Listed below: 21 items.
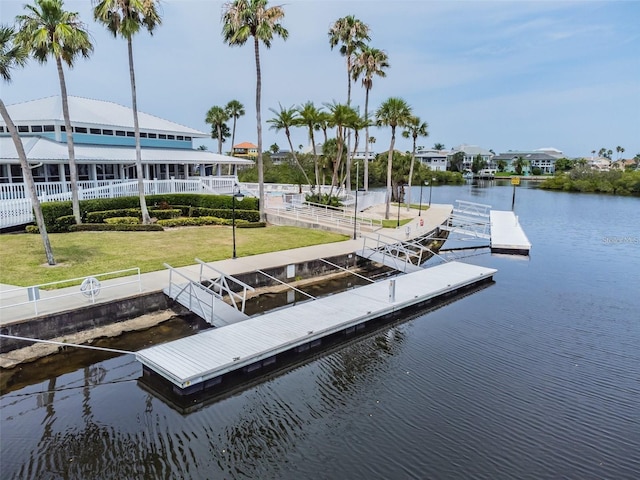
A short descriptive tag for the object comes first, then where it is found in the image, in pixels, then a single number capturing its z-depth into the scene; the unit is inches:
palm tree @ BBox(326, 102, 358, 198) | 1248.2
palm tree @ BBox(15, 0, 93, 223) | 713.6
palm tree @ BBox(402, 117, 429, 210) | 1656.3
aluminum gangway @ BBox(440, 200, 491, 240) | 1209.6
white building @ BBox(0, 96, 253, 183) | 992.9
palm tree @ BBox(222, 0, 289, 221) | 925.8
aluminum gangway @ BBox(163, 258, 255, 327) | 504.1
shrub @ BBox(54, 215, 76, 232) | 866.1
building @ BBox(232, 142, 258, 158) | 5098.4
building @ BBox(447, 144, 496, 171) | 6567.4
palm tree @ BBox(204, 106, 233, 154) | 2181.3
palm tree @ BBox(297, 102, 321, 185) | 1275.8
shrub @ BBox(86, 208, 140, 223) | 930.1
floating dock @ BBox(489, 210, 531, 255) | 1003.9
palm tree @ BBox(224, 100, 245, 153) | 2240.4
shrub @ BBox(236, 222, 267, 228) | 1040.8
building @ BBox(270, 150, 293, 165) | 5026.3
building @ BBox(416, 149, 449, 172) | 6279.5
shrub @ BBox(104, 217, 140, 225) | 931.9
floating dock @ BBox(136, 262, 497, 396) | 388.5
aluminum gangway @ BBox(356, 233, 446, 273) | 796.6
